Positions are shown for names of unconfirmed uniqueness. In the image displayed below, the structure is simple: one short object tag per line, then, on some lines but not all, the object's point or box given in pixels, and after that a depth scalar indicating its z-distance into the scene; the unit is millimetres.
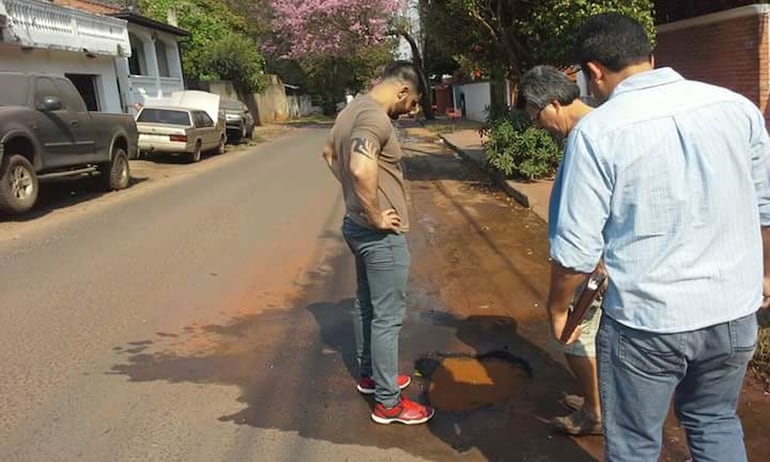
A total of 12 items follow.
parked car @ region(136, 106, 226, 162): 17281
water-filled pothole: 3747
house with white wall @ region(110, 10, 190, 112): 22484
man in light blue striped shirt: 1890
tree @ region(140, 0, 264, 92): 33641
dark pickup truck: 9141
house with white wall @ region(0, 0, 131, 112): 15273
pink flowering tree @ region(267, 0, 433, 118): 31672
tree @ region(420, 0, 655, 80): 9883
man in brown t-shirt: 3139
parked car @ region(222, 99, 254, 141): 24264
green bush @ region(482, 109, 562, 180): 10906
